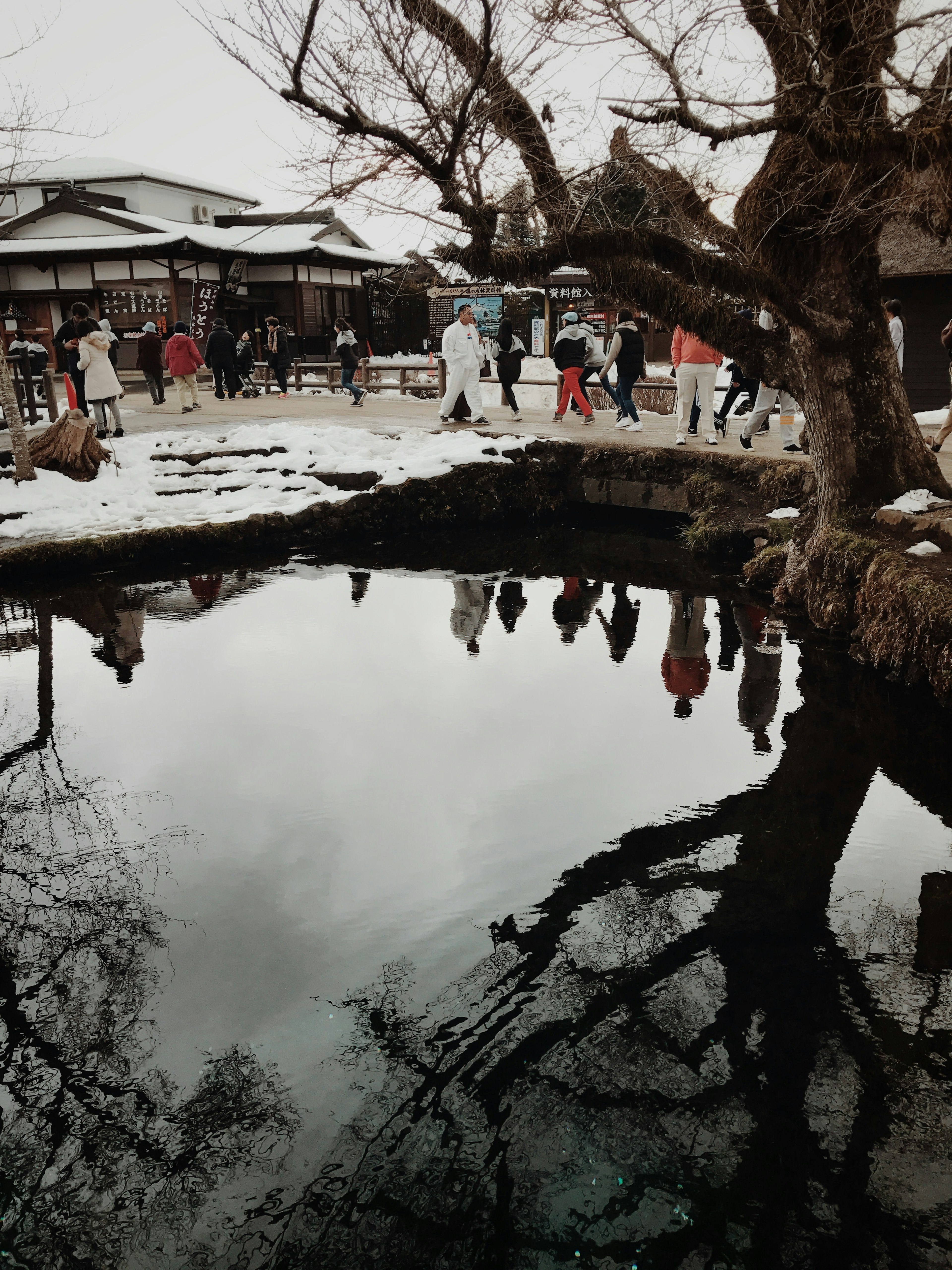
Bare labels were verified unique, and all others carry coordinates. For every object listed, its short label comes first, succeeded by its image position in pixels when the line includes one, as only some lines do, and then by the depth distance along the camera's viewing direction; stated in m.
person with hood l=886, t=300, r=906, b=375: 10.34
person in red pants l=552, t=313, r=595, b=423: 12.55
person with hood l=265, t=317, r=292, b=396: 16.97
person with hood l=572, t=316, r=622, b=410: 12.79
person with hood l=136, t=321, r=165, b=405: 15.55
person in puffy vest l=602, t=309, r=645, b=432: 11.40
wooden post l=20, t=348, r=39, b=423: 12.88
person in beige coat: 11.48
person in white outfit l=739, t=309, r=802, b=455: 10.68
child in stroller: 18.02
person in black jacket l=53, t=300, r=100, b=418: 11.68
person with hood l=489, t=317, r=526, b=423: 13.79
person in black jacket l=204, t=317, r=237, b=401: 16.28
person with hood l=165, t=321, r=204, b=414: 14.47
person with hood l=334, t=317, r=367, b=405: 16.62
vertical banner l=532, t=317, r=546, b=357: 25.02
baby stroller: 17.97
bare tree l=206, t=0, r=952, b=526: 6.46
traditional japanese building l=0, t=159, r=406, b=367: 21.09
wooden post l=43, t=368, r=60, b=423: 12.23
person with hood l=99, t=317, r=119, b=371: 11.98
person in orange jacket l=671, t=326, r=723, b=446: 10.65
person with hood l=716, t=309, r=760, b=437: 11.56
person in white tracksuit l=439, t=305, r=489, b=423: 12.59
